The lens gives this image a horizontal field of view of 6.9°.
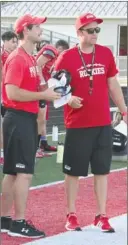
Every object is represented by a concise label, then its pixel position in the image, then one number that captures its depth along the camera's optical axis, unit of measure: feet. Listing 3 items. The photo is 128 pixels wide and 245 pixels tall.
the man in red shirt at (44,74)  42.27
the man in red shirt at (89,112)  29.61
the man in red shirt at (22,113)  28.06
